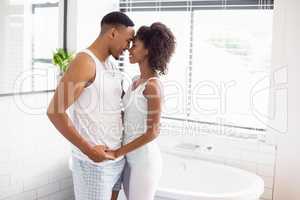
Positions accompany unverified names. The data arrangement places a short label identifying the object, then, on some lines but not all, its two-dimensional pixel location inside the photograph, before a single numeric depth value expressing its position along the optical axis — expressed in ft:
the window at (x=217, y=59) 9.70
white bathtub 7.93
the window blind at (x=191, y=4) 9.67
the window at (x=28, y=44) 8.92
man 5.77
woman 6.09
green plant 10.17
